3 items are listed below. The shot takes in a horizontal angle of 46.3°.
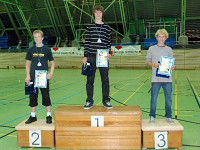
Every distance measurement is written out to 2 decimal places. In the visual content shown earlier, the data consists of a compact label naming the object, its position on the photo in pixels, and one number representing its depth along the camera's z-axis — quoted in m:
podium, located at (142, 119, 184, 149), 3.36
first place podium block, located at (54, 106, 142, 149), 3.38
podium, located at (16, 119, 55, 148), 3.47
